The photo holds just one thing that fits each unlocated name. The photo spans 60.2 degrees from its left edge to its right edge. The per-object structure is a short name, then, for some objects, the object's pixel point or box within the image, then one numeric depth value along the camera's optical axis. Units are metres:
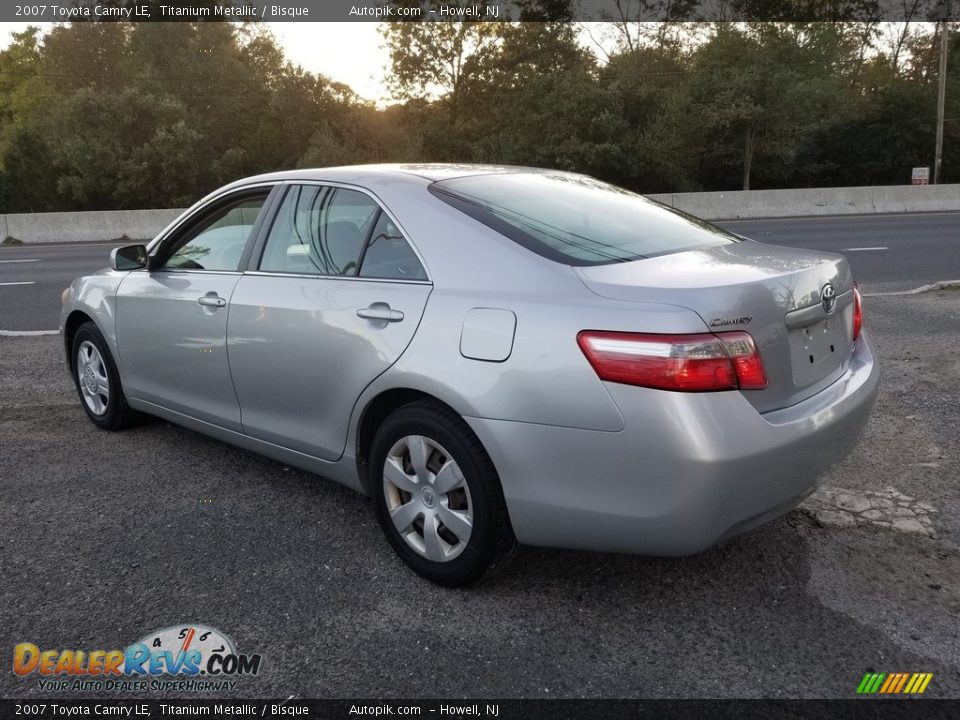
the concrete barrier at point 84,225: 22.30
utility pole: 29.38
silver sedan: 2.48
